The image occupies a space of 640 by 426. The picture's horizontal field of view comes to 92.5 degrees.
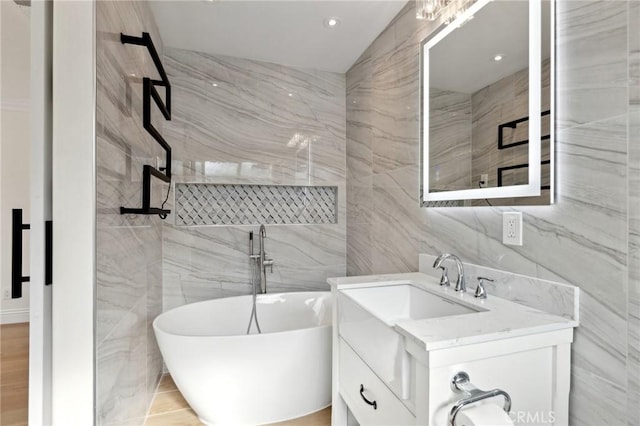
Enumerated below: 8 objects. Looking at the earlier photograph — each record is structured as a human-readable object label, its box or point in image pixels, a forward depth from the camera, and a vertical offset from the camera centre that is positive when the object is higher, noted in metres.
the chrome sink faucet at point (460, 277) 1.29 -0.27
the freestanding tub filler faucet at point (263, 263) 2.48 -0.42
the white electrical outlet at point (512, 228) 1.15 -0.06
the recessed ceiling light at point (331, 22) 2.04 +1.28
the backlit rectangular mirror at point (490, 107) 1.08 +0.46
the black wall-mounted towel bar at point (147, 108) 1.40 +0.49
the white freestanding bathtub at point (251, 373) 1.62 -0.88
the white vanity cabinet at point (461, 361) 0.79 -0.43
